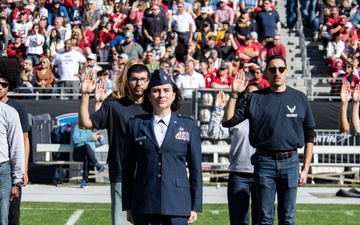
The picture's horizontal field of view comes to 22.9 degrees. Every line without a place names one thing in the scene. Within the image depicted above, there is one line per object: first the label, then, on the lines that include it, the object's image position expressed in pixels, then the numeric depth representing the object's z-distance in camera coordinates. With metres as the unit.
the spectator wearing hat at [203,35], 22.77
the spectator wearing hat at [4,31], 24.78
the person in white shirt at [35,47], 22.98
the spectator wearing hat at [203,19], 23.52
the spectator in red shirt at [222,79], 19.73
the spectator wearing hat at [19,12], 24.86
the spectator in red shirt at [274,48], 22.19
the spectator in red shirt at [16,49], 23.58
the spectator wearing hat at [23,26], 24.21
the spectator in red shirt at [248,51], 21.98
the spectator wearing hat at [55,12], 25.09
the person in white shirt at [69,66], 21.17
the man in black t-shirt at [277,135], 8.12
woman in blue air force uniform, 6.36
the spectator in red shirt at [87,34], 23.68
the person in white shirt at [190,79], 19.57
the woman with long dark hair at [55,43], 23.30
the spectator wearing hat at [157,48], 22.11
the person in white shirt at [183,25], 22.92
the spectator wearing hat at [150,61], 20.53
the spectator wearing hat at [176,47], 22.28
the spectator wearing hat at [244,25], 23.20
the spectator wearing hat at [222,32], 23.03
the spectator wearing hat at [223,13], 24.02
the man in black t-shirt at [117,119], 7.73
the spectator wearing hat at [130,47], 22.14
